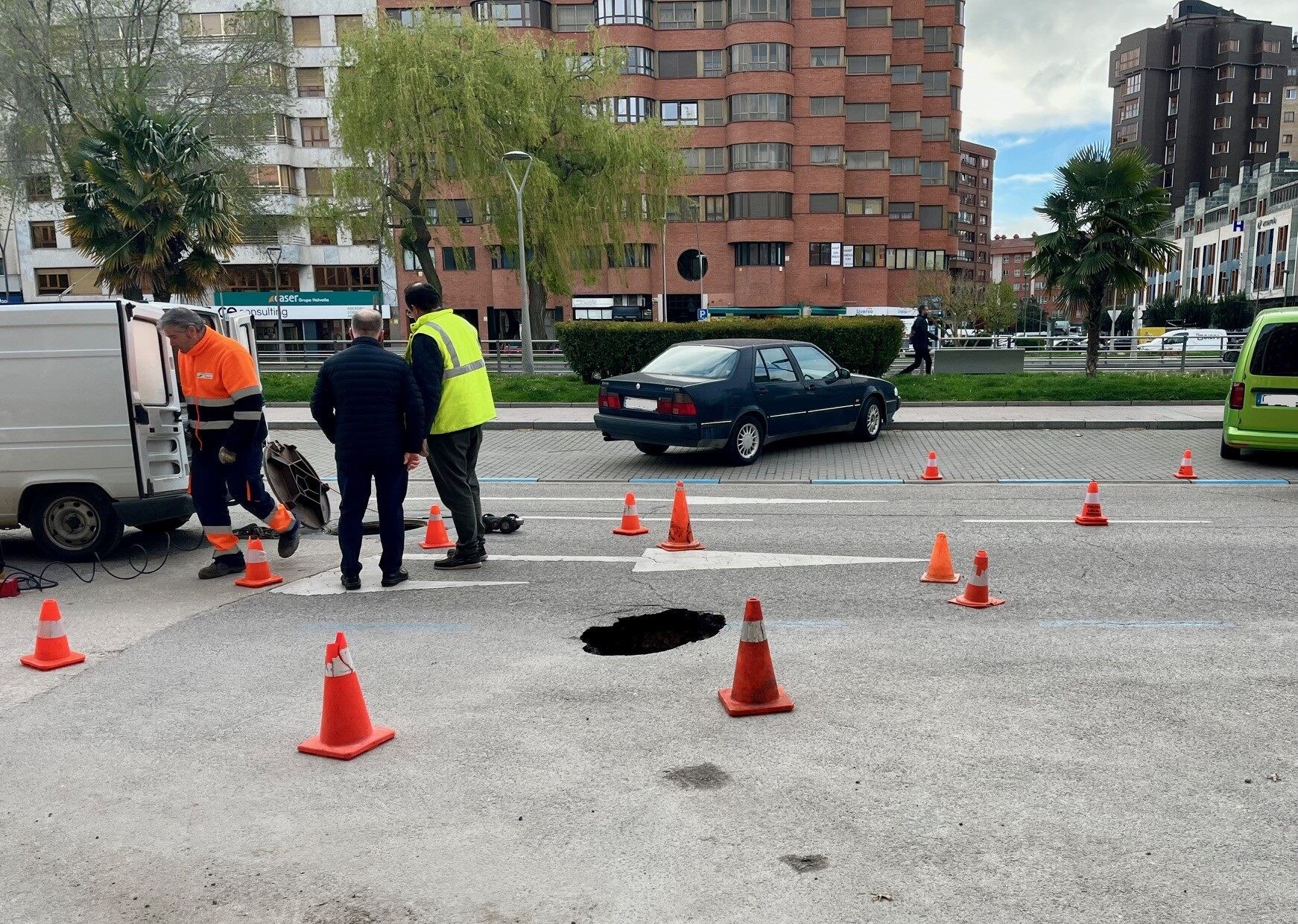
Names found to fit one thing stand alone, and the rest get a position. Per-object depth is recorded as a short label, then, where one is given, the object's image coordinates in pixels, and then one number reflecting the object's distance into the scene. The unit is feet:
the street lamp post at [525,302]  84.23
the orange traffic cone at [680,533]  25.89
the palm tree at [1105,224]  70.18
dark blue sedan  39.65
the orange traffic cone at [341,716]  13.53
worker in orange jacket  22.70
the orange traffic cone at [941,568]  22.31
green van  38.45
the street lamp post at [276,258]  180.14
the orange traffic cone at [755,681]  14.69
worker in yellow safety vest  22.44
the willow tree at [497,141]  107.24
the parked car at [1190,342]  97.11
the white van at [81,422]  24.17
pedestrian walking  80.48
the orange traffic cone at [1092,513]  28.71
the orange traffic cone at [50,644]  17.33
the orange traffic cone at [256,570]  22.77
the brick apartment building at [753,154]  209.36
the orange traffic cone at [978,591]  20.29
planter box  82.58
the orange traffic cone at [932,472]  37.83
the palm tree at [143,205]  70.38
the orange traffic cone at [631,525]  28.14
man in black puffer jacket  21.30
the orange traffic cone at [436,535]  26.71
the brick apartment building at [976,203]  503.20
